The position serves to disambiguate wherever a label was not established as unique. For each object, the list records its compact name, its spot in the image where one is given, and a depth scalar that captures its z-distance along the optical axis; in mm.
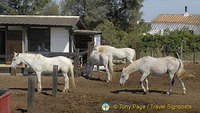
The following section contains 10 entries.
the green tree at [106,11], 31609
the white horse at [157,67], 9398
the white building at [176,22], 38569
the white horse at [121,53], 16531
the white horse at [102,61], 12782
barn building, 16375
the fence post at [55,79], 8773
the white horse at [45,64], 9883
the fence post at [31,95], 6705
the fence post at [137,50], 17855
